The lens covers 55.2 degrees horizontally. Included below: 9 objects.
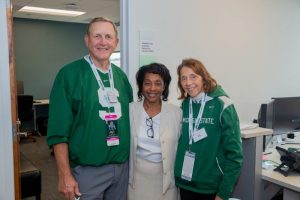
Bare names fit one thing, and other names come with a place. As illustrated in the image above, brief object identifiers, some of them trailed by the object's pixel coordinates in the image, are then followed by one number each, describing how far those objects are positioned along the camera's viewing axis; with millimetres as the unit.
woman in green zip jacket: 1539
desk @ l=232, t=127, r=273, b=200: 1972
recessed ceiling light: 5973
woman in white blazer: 1615
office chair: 5742
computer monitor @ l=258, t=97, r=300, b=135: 2723
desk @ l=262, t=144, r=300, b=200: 1939
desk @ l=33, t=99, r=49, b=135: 6855
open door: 1764
